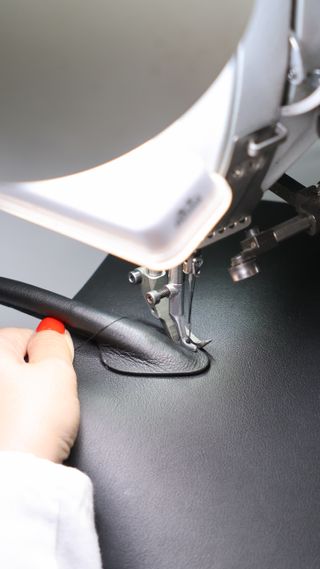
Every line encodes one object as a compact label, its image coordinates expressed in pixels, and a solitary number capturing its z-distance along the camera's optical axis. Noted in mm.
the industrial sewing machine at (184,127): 319
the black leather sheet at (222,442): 403
